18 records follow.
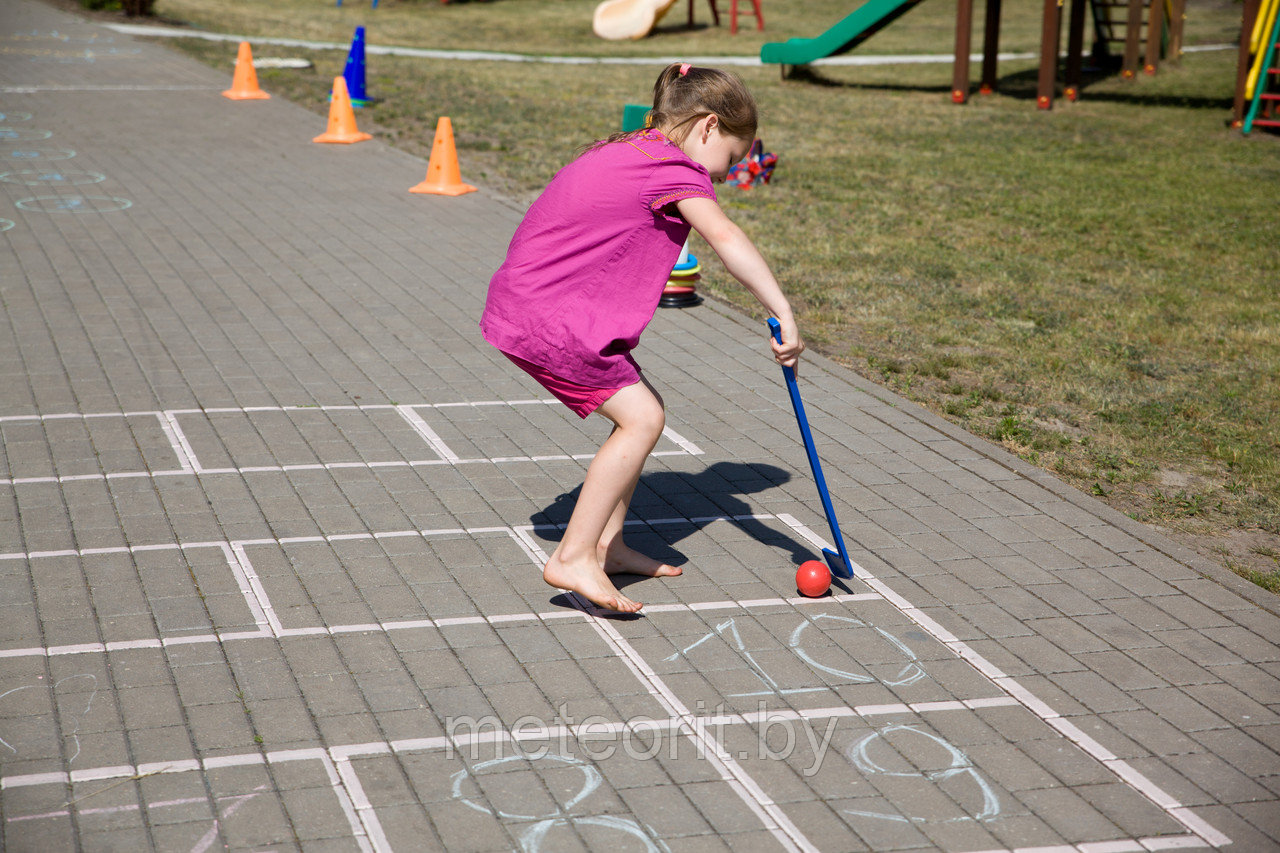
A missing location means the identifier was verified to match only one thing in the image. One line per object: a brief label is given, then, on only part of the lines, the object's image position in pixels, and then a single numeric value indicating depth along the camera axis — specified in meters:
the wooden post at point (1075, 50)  19.31
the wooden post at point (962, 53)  18.64
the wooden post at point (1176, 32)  23.21
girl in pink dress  4.06
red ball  4.61
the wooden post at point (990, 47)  19.84
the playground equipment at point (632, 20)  28.73
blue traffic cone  16.80
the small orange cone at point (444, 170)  11.77
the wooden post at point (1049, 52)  17.62
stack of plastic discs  8.52
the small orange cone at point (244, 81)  16.56
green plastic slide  20.55
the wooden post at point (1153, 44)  22.20
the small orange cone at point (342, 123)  14.08
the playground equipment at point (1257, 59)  16.02
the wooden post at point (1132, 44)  21.20
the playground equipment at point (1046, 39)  18.41
